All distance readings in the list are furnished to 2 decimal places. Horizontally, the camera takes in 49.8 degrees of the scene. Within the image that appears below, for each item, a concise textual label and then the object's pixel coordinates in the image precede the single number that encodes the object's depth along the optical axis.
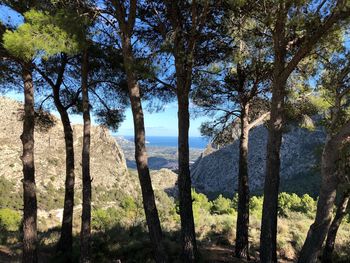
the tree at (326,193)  6.20
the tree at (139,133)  7.70
